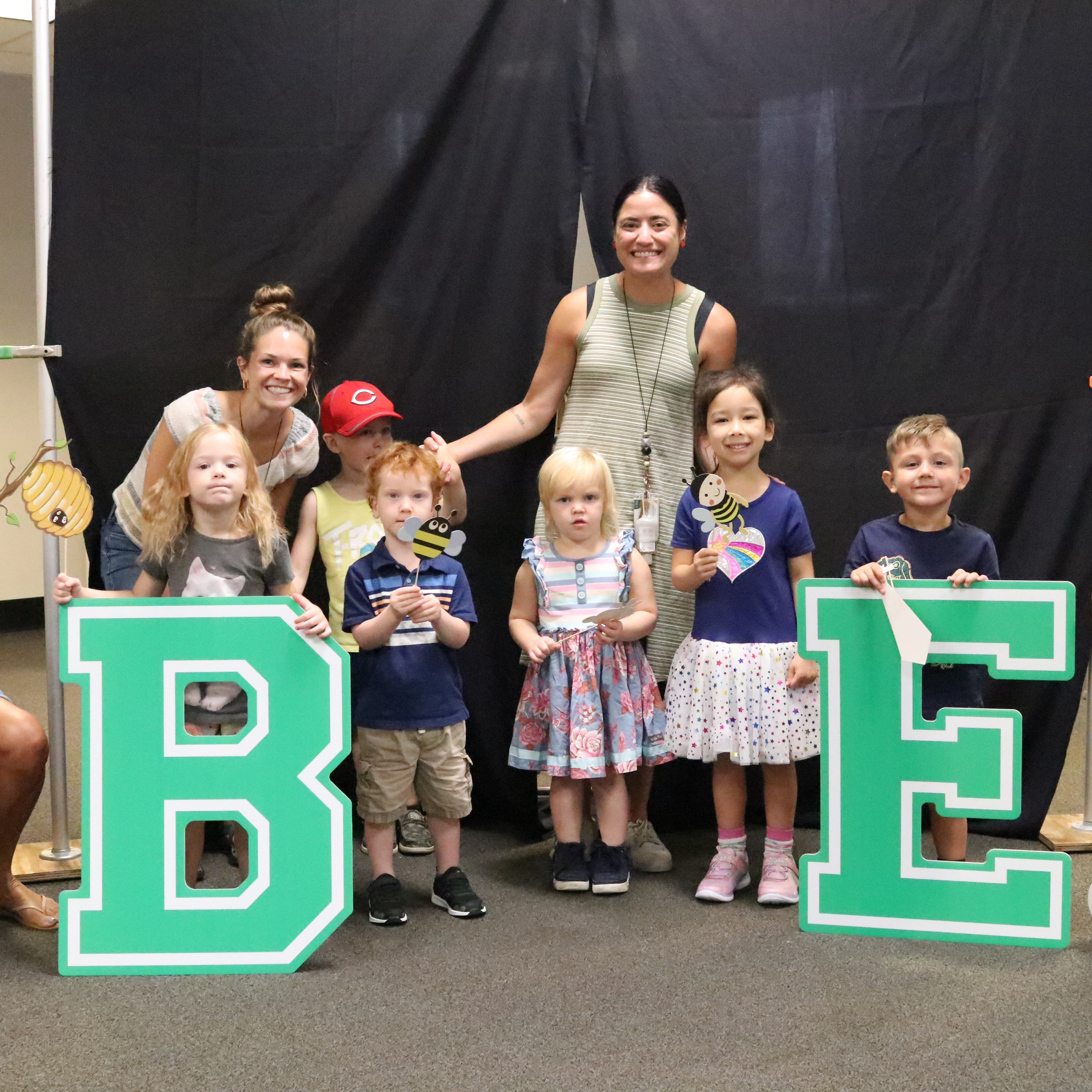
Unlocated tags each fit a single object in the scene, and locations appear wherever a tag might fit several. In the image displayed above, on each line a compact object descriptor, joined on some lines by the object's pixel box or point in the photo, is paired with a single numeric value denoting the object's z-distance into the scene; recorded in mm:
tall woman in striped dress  2713
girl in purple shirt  2455
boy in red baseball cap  2668
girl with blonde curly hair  2289
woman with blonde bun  2535
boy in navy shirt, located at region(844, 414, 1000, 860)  2420
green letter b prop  2123
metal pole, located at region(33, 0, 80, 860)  2684
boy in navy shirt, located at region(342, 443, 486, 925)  2367
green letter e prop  2188
